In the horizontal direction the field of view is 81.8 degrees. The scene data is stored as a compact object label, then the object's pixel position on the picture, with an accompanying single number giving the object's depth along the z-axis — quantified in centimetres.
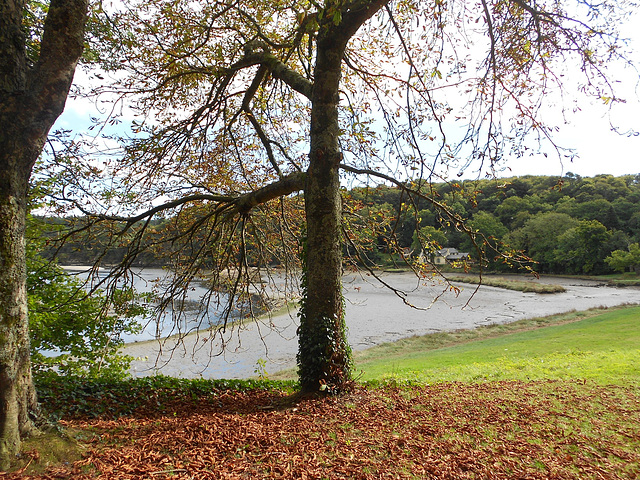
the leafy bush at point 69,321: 685
